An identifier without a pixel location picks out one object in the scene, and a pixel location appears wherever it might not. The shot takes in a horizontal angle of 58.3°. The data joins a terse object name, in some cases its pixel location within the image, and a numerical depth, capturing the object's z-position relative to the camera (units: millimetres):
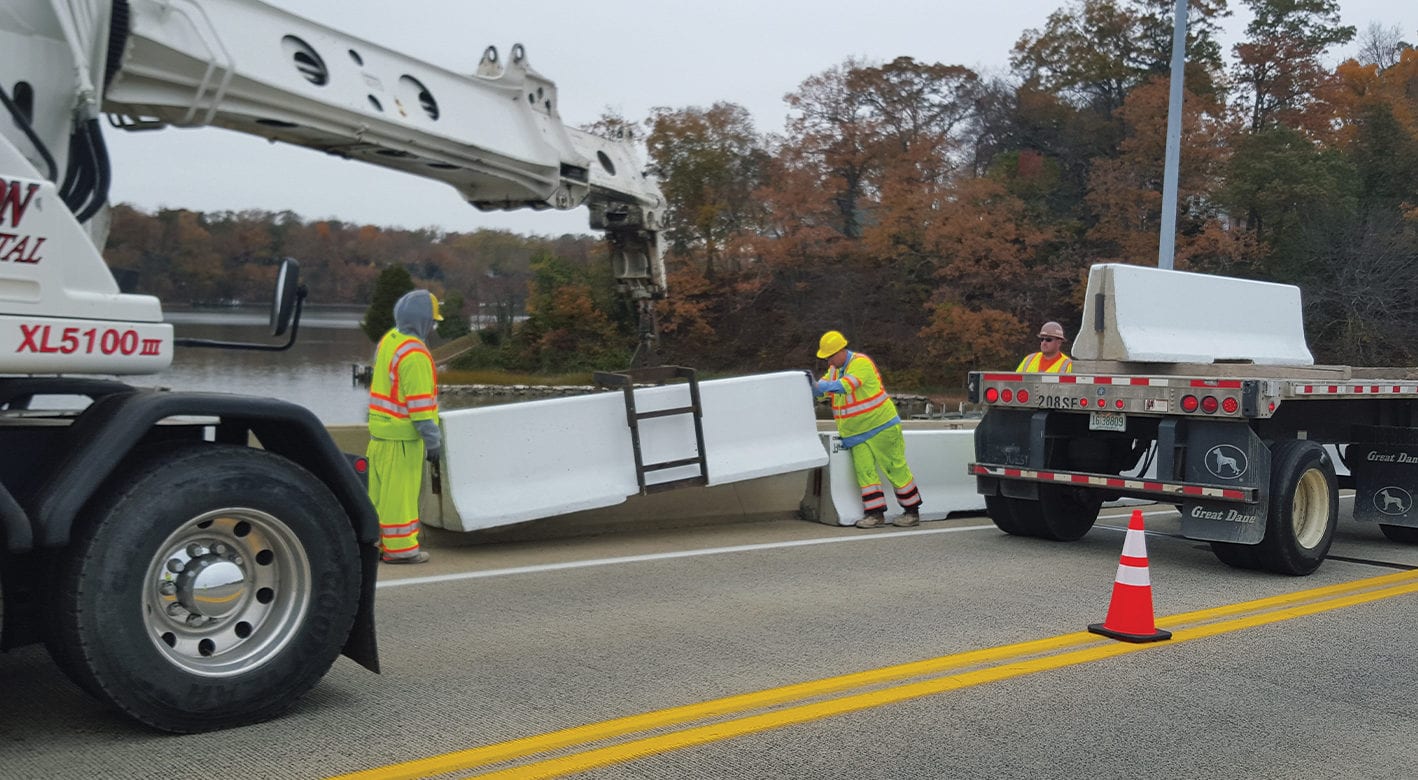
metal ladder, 10266
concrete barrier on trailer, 10430
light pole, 17375
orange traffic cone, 7043
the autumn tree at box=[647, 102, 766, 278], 47125
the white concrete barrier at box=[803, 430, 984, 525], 11703
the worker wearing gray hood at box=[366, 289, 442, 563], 8906
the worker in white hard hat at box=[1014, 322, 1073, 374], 12008
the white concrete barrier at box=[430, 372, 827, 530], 9516
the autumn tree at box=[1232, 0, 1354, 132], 46000
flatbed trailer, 9305
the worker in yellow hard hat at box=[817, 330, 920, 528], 11516
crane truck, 4473
